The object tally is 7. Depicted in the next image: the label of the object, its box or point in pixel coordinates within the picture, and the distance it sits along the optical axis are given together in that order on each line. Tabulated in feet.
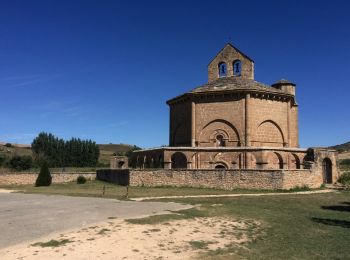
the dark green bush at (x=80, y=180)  130.73
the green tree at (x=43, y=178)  120.47
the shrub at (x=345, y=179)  98.61
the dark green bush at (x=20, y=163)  180.55
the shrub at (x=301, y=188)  88.14
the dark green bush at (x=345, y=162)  192.29
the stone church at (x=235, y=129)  102.63
